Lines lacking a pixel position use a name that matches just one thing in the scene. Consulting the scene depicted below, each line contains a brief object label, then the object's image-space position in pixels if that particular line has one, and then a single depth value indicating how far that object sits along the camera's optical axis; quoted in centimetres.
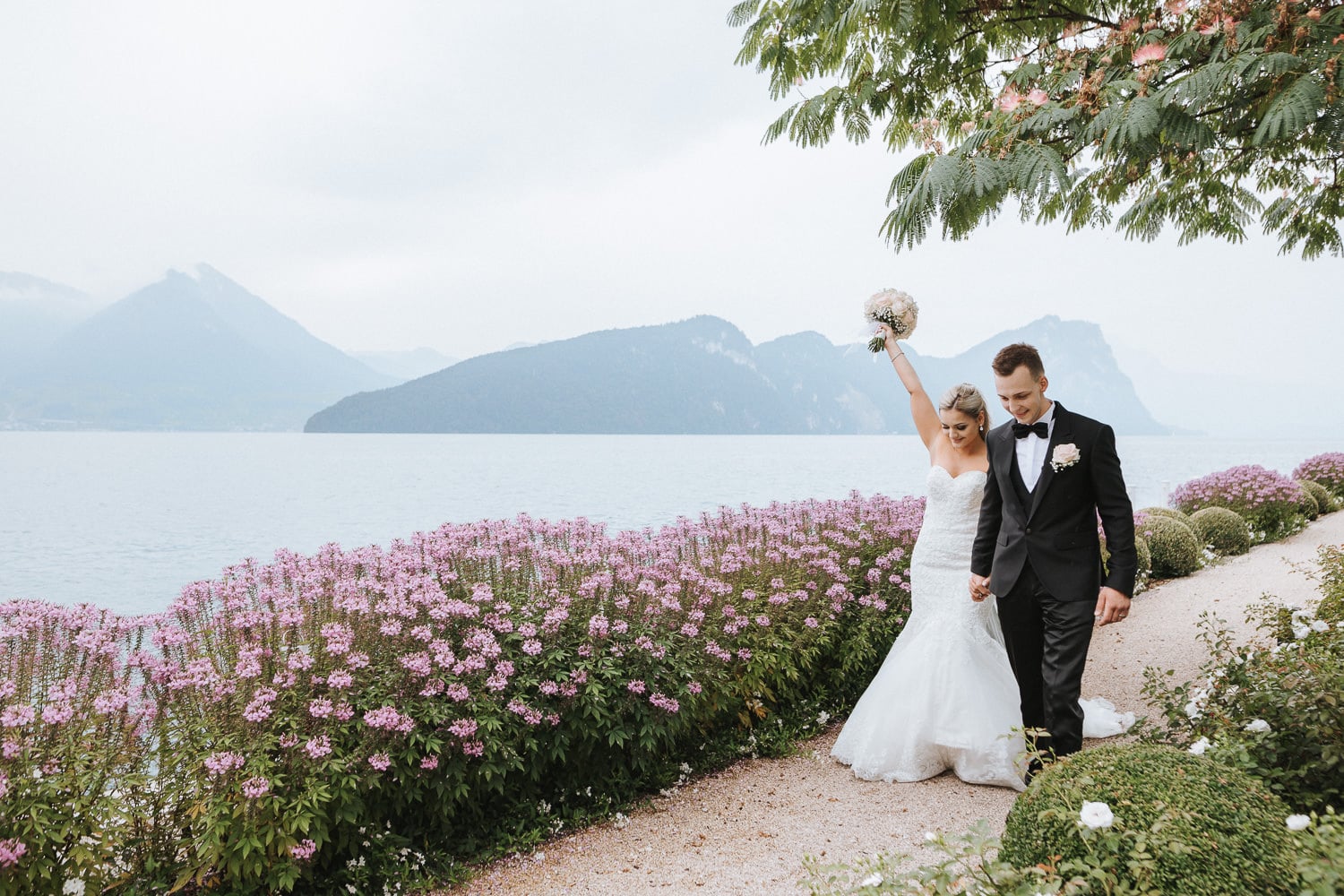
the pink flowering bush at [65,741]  251
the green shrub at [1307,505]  1345
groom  336
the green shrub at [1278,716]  250
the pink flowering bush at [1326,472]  1602
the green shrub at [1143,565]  936
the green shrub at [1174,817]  172
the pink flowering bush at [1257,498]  1227
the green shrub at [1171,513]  1095
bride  415
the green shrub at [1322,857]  158
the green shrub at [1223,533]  1103
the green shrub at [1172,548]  977
